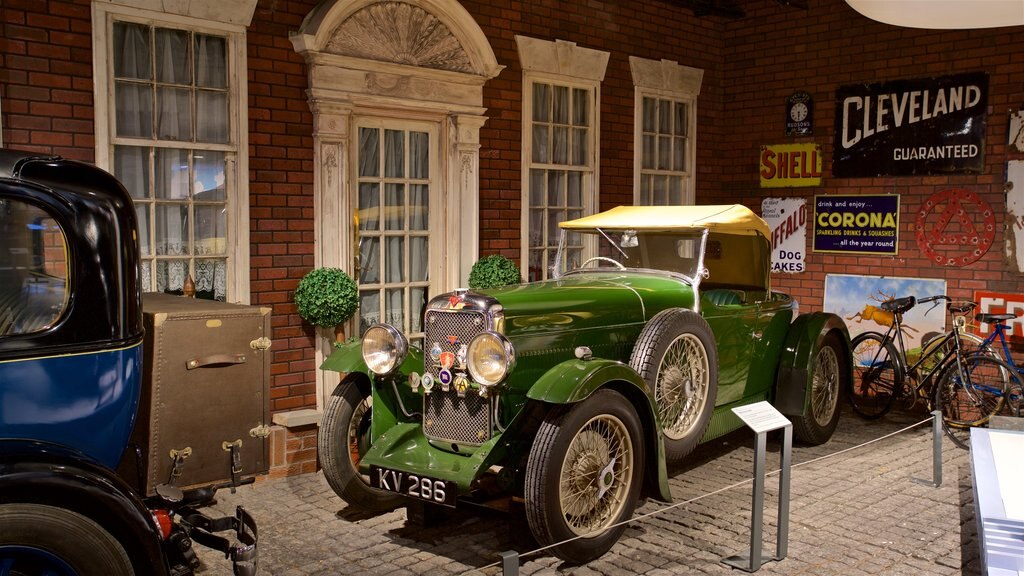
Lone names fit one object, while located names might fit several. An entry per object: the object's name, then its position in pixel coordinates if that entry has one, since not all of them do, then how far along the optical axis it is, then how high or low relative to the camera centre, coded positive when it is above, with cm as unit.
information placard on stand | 428 -115
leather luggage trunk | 396 -73
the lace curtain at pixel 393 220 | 703 +14
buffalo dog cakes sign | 940 +12
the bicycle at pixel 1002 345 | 693 -84
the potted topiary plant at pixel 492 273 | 737 -29
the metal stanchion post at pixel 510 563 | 291 -105
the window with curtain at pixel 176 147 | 581 +58
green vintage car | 441 -85
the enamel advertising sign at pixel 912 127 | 812 +109
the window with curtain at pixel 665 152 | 931 +93
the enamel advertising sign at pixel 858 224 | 870 +18
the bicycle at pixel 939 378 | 706 -113
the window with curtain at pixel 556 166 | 829 +68
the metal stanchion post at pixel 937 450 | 562 -131
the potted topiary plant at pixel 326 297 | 633 -43
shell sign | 925 +79
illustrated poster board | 838 -60
